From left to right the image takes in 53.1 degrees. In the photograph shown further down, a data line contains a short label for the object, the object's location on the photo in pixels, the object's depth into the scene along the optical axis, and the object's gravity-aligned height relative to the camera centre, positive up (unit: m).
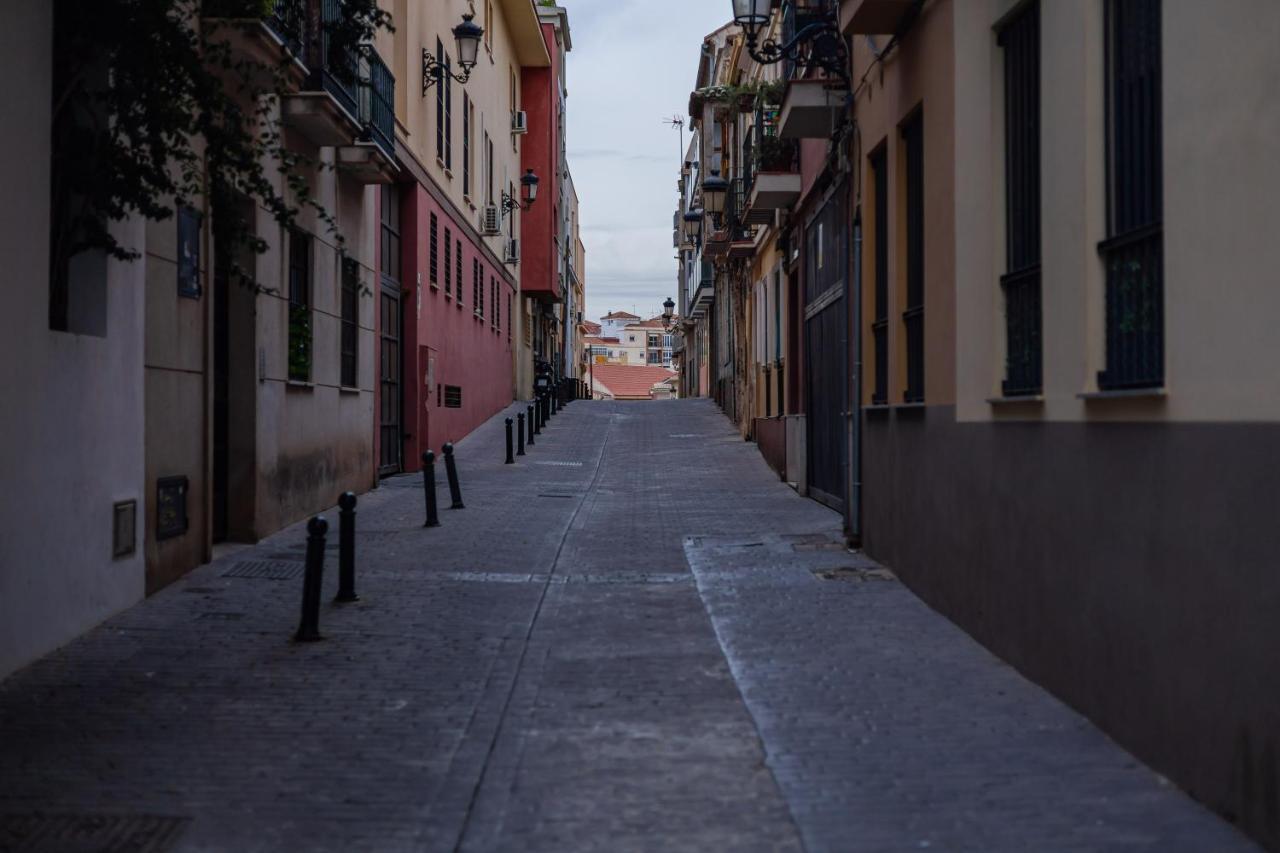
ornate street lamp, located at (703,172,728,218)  25.30 +4.61
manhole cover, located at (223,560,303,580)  9.98 -1.16
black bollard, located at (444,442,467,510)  15.05 -0.67
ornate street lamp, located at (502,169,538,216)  31.75 +5.83
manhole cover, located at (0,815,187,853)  4.36 -1.43
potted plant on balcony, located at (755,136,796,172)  18.11 +3.80
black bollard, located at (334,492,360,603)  8.56 -0.90
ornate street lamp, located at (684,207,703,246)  36.05 +6.04
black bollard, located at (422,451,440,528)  13.23 -0.66
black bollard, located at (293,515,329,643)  7.59 -0.95
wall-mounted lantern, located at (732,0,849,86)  12.72 +3.97
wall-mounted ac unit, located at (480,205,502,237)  28.18 +4.53
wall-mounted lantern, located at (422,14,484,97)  20.20 +5.95
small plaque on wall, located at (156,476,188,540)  9.36 -0.61
